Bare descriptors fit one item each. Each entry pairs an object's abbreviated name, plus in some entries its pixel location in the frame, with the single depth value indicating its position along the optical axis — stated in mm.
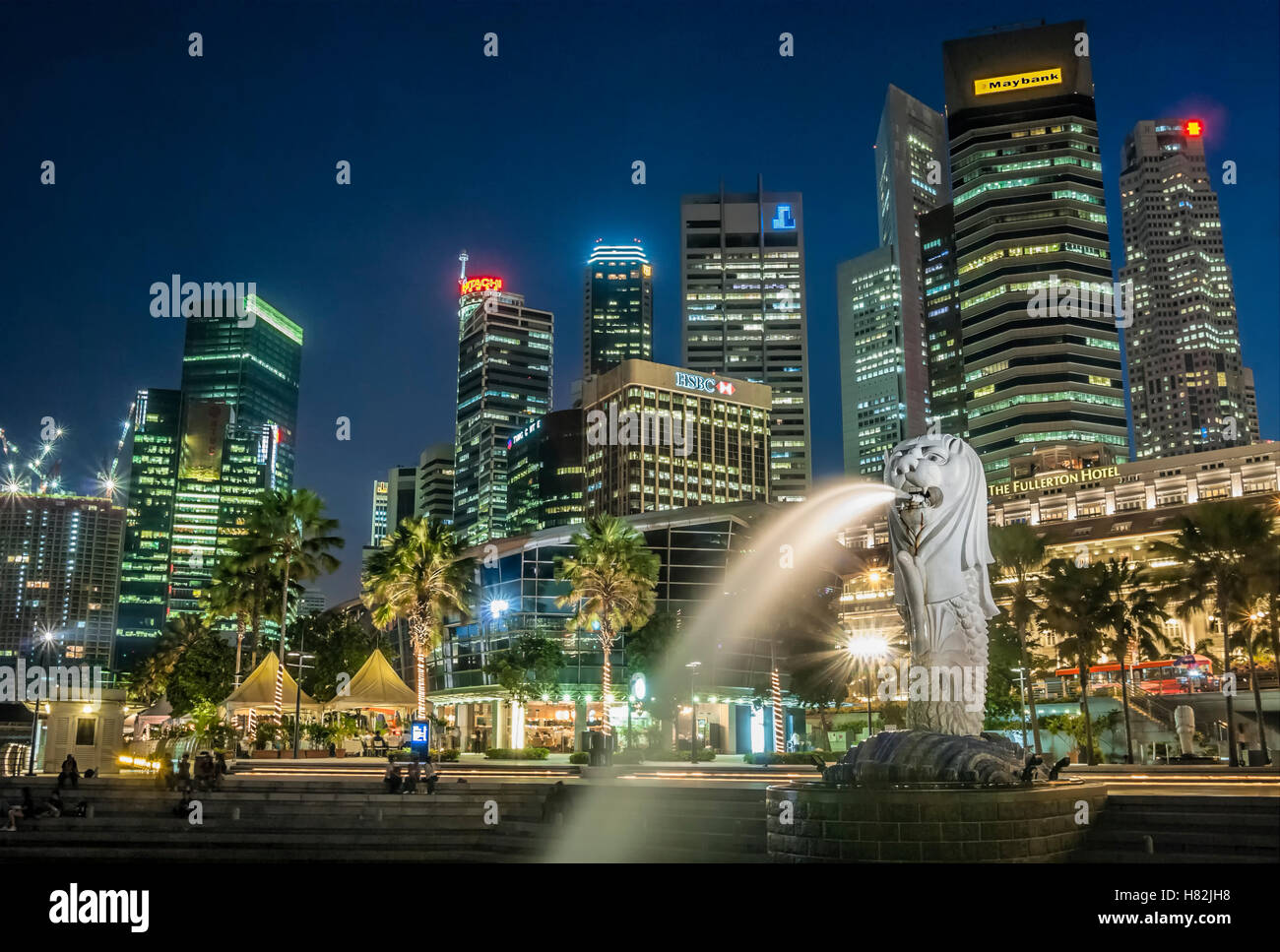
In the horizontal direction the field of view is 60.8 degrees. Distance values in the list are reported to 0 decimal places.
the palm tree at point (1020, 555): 56125
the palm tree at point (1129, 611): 55125
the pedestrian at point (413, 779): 28734
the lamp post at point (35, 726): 41144
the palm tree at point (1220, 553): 46469
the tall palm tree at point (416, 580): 56062
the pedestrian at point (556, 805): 25484
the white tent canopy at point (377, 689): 59844
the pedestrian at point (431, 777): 28875
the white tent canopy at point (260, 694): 55906
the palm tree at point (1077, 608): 55344
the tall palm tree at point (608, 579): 55969
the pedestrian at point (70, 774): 29461
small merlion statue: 61344
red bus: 75938
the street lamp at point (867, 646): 55781
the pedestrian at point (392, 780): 28891
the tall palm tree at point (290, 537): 56438
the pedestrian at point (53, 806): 26984
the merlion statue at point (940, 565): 21188
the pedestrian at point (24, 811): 26109
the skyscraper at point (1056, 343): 192375
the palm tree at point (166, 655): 86688
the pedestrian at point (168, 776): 29672
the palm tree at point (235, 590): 57188
